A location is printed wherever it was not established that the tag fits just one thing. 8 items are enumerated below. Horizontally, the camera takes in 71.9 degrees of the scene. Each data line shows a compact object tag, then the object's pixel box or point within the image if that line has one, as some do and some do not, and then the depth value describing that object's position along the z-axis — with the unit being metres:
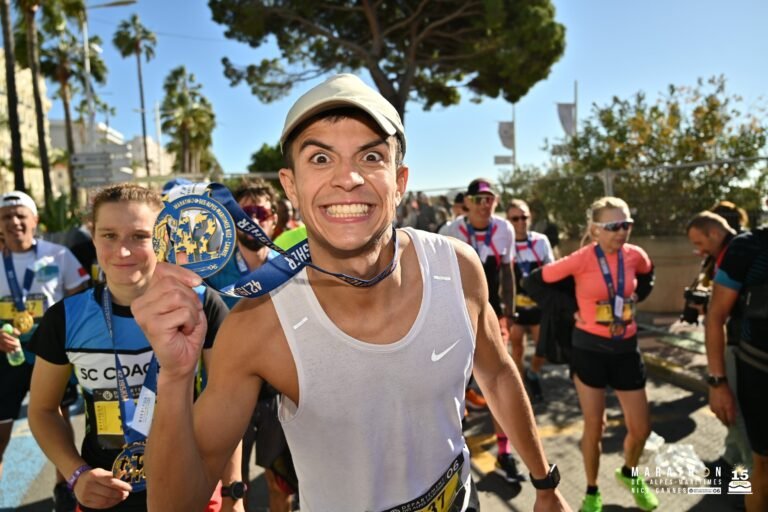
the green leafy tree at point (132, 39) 38.28
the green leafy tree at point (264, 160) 59.22
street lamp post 17.80
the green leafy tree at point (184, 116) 43.59
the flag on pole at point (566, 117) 18.09
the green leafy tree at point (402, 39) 17.41
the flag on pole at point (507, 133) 20.42
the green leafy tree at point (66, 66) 26.94
